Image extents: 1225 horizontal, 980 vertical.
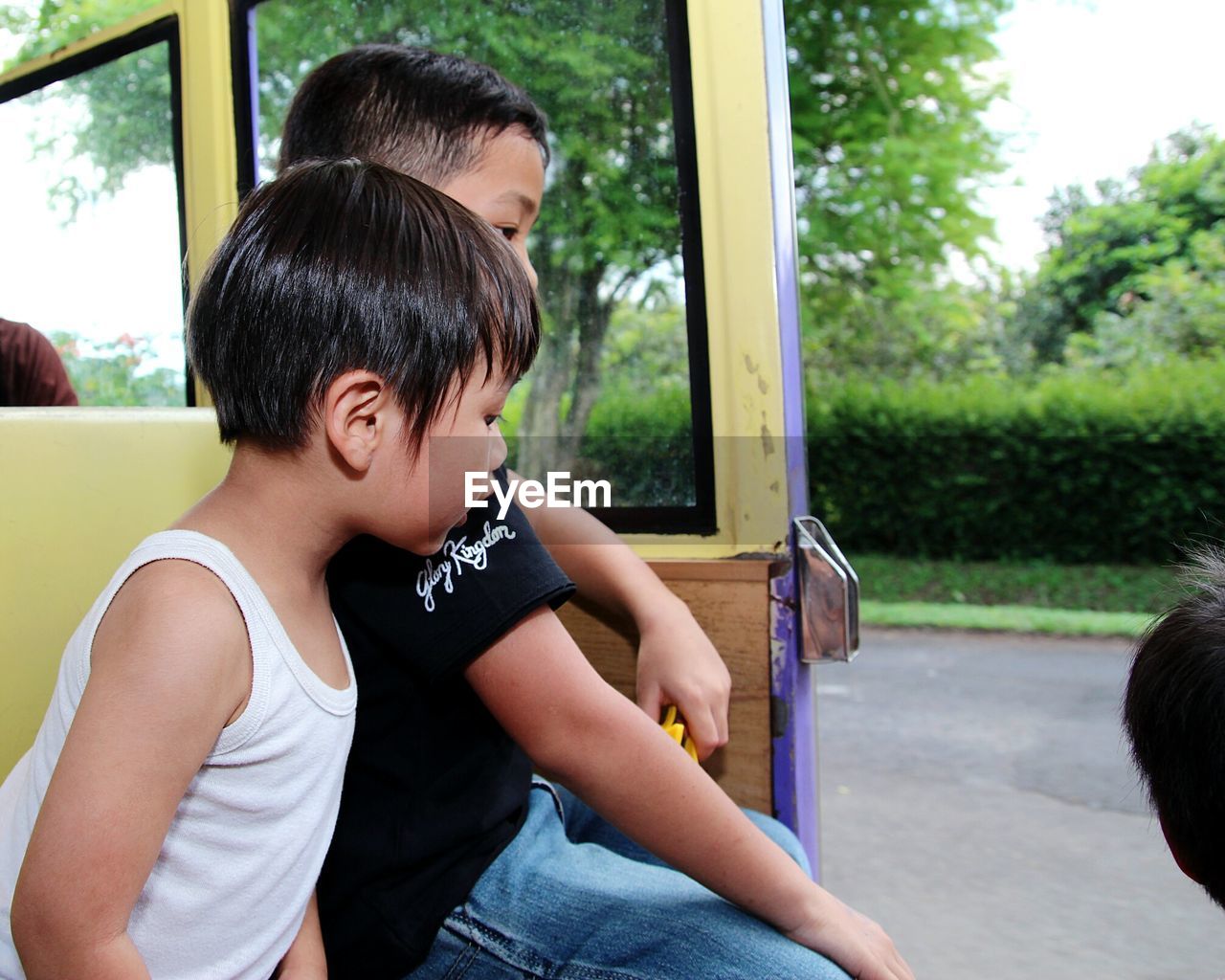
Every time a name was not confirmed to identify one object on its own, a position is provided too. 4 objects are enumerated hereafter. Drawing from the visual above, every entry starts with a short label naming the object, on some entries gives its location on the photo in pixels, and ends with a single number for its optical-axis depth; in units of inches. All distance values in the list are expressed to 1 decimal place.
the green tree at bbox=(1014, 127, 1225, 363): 450.6
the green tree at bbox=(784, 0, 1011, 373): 309.9
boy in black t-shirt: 40.5
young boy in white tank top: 34.8
